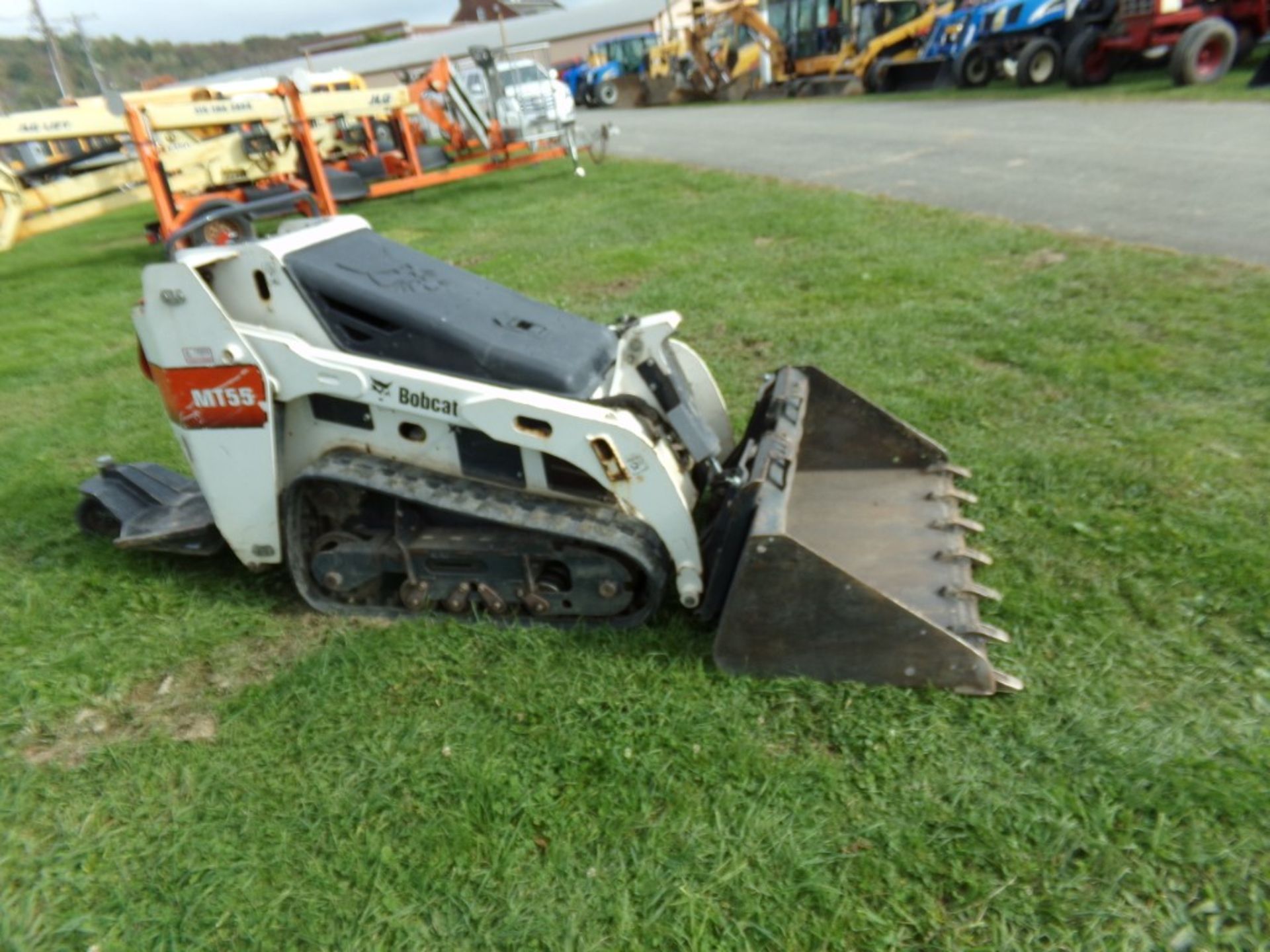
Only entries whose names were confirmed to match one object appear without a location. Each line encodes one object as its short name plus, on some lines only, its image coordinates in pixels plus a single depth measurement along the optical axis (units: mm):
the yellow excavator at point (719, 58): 24547
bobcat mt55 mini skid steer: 2617
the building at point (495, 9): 69312
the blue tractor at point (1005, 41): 16047
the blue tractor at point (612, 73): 30453
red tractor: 13273
